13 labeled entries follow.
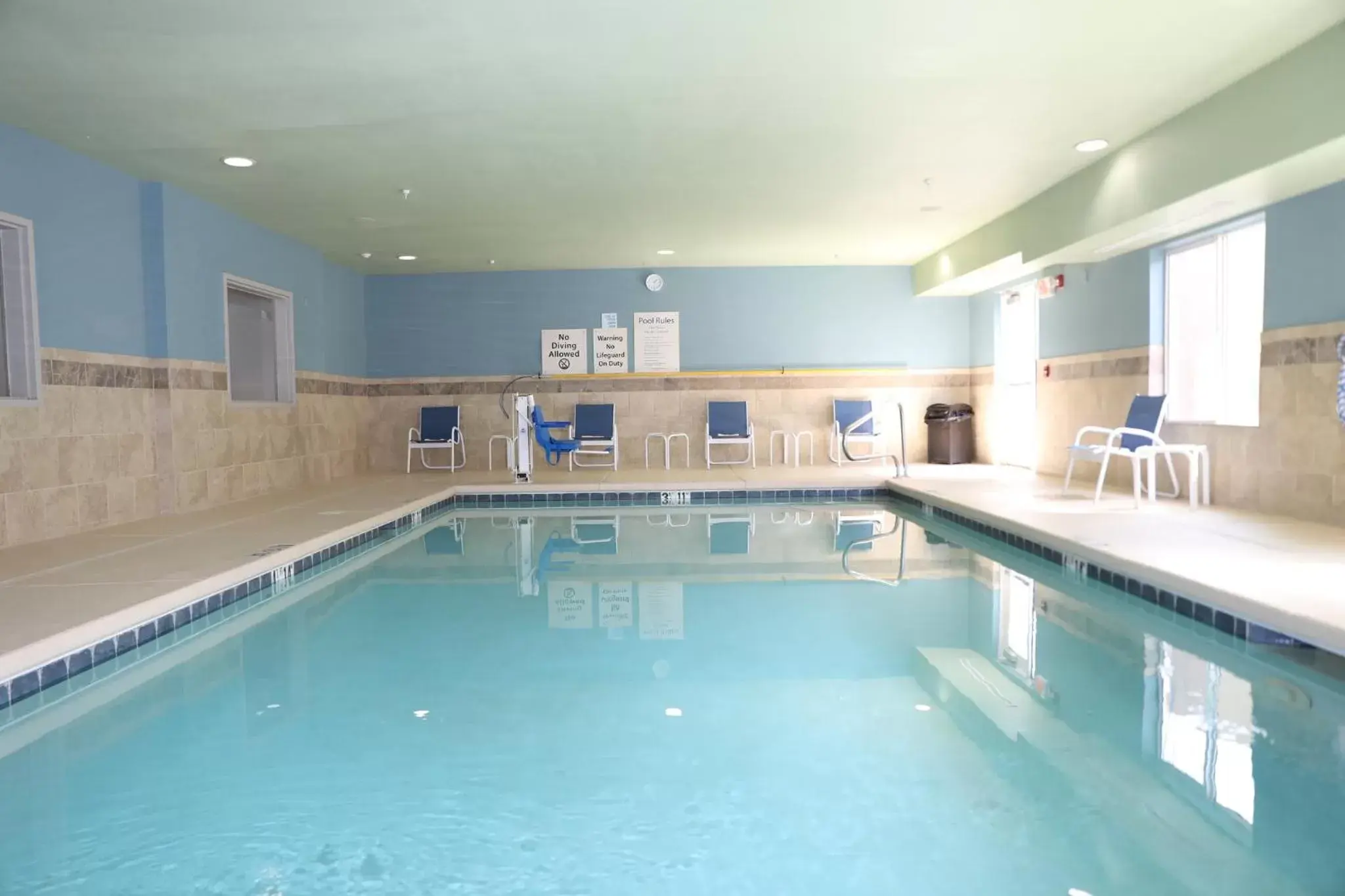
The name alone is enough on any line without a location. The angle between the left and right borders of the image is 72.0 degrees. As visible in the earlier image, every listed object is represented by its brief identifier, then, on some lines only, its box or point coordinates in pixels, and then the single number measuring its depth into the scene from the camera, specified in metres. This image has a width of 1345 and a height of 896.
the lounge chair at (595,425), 9.68
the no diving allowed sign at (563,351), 10.20
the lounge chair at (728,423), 9.77
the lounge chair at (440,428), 9.90
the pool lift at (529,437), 8.46
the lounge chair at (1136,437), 5.62
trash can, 9.76
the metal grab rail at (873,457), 7.90
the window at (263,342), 8.27
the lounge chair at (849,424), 9.91
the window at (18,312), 5.05
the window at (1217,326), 5.97
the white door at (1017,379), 8.92
